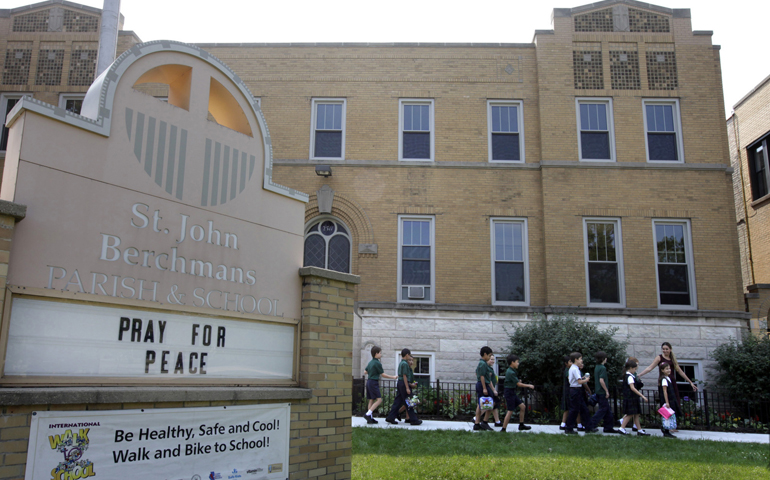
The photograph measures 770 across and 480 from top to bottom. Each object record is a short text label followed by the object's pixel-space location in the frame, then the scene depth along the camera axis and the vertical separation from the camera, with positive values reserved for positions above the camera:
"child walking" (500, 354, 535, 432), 11.34 -0.59
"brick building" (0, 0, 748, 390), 15.99 +5.12
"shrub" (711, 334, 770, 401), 14.09 -0.16
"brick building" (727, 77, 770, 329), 21.77 +6.78
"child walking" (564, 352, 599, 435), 11.27 -0.75
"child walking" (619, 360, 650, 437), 11.38 -0.78
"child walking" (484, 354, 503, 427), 11.43 -0.71
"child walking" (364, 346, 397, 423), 11.84 -0.52
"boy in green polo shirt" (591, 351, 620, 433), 11.52 -0.81
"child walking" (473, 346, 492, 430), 11.31 -0.58
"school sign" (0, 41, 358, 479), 4.34 +0.54
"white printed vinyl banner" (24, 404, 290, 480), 4.29 -0.73
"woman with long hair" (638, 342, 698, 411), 12.03 -0.01
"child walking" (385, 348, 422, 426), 11.72 -0.81
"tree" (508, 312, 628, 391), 13.96 +0.26
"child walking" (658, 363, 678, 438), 11.30 -0.68
